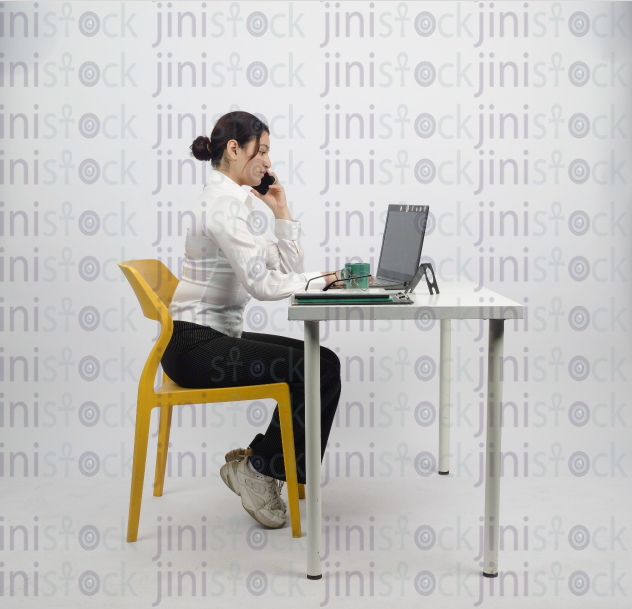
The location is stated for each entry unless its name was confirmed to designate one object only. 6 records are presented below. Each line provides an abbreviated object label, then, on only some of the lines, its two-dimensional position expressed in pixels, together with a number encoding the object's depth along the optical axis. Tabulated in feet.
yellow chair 6.93
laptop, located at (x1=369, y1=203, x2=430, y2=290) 7.54
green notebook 6.35
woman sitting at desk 7.16
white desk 6.21
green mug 7.36
